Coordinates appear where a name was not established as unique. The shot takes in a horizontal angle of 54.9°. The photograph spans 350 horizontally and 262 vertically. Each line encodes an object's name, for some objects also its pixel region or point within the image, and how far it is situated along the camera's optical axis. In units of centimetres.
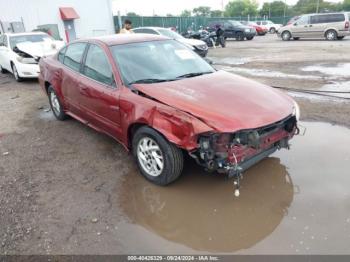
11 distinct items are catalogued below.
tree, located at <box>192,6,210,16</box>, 8726
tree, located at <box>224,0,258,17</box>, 8574
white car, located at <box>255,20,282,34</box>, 3762
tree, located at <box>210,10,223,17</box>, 7662
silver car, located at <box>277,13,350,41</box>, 2159
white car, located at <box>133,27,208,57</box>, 1464
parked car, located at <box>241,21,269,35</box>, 3366
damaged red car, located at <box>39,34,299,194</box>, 335
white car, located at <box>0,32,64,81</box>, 1004
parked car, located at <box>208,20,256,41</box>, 2655
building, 2064
